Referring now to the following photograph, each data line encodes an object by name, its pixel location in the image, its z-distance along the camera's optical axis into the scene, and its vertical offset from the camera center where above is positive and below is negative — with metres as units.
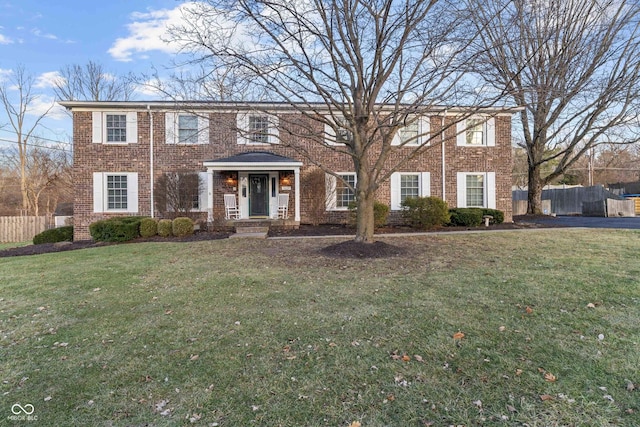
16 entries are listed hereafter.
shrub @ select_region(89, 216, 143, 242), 10.95 -0.67
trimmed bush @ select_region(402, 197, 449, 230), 12.28 -0.14
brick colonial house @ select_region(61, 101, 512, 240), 13.08 +1.71
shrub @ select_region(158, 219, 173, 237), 11.25 -0.63
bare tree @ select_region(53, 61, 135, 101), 24.75 +9.75
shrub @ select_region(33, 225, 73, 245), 12.67 -1.00
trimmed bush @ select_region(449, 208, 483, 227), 12.85 -0.35
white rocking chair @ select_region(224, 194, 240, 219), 13.22 +0.09
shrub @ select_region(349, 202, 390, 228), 12.12 -0.13
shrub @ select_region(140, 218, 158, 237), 11.16 -0.59
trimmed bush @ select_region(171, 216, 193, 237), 11.22 -0.59
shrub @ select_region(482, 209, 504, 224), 13.39 -0.25
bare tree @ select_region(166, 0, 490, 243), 6.49 +3.04
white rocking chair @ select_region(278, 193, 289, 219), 13.19 +0.16
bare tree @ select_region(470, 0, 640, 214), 12.68 +5.11
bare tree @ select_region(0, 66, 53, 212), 24.59 +4.97
